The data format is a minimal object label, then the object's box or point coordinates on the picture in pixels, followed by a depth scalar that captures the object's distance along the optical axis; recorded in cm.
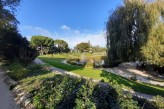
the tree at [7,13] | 699
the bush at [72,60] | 1299
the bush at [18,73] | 536
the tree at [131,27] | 822
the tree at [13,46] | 799
